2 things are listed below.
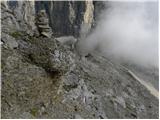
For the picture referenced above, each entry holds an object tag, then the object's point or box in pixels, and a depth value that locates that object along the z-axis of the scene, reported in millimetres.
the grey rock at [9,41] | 14335
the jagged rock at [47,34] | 16195
